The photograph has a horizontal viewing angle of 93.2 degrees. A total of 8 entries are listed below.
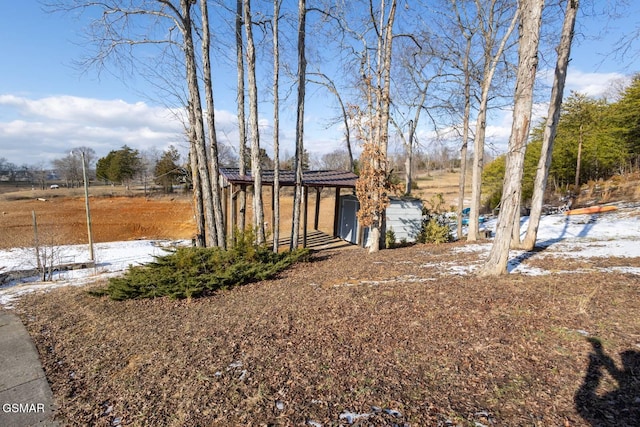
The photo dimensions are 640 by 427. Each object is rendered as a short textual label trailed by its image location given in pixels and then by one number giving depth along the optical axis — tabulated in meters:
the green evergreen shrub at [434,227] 9.41
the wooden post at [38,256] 8.24
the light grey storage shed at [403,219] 10.06
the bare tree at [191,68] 6.50
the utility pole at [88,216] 9.99
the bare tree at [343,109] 12.69
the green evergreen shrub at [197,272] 5.13
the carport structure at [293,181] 9.22
